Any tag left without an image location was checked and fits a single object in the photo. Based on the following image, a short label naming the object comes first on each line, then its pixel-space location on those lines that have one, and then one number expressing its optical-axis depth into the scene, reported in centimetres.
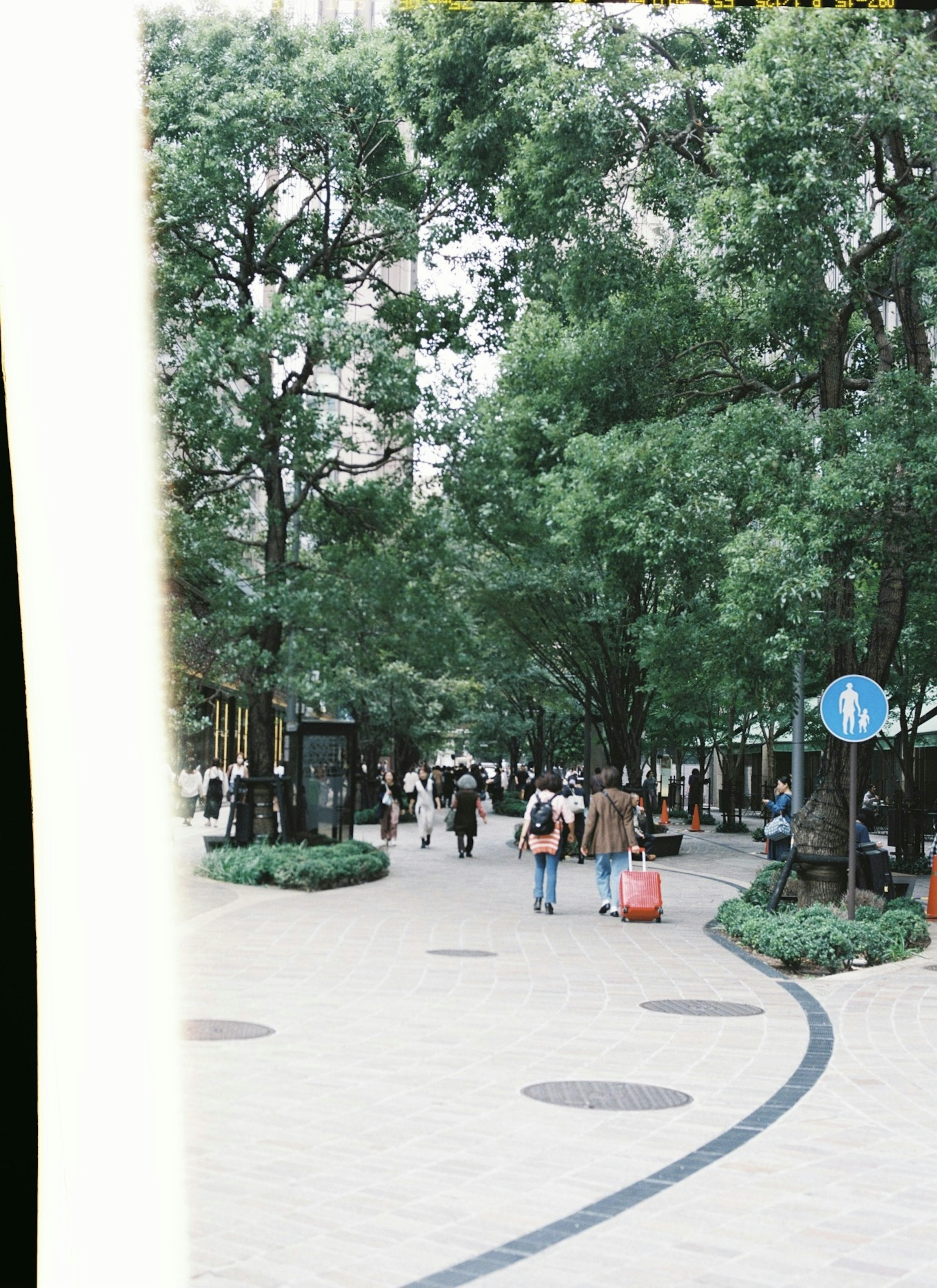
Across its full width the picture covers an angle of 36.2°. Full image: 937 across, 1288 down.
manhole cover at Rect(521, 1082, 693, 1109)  712
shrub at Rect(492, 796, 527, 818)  4688
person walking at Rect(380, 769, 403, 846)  2916
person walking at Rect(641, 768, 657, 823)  3294
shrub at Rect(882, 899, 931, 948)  1399
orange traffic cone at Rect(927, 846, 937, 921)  1756
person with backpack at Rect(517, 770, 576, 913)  1709
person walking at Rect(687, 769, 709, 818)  4697
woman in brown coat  1677
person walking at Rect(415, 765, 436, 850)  3139
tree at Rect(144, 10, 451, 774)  2072
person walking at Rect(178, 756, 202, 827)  3192
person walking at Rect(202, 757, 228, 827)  3453
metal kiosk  2316
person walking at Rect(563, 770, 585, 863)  3105
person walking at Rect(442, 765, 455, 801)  4919
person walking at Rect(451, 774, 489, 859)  2750
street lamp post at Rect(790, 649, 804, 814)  2444
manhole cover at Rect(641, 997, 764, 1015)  1007
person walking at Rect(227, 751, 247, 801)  2813
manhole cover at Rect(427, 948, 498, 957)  1286
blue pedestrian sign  1335
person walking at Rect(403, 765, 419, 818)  3728
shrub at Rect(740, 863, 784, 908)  1612
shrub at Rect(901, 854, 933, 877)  2441
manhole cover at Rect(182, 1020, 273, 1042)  855
